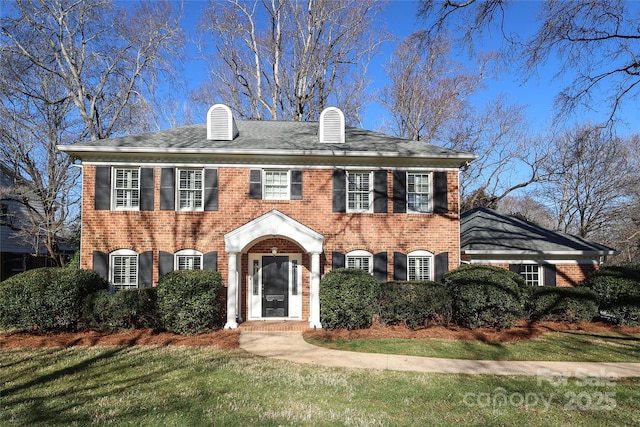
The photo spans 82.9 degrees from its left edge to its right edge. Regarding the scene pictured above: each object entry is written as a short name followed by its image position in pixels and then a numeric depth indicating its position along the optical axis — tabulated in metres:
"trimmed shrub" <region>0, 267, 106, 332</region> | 9.49
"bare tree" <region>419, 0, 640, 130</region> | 8.68
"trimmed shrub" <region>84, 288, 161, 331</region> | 9.81
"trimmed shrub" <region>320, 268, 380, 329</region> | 10.24
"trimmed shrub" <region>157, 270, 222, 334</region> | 9.83
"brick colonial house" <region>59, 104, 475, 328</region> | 11.51
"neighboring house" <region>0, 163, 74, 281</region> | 20.19
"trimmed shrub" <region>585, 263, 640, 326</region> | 10.99
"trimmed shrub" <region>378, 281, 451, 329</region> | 10.42
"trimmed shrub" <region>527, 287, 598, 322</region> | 11.12
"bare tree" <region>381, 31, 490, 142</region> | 23.97
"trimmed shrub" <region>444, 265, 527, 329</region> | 10.16
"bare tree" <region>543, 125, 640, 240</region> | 24.14
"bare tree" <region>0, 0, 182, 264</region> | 16.17
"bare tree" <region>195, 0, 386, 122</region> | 22.70
